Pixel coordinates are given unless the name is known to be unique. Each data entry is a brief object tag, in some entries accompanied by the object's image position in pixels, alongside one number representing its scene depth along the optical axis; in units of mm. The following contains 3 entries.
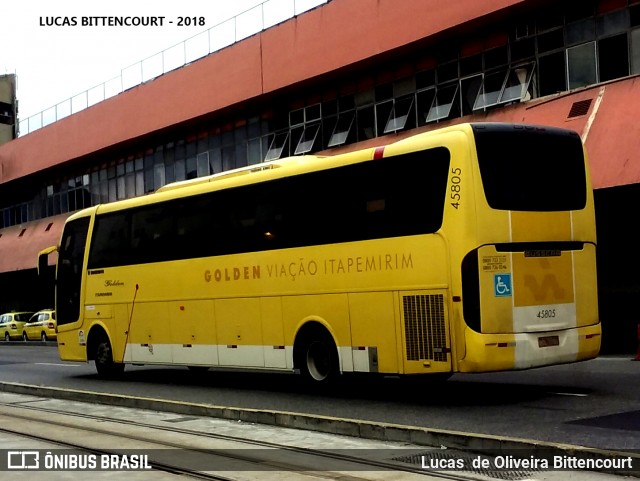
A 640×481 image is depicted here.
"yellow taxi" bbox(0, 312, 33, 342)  45344
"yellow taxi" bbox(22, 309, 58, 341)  42062
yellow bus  11445
